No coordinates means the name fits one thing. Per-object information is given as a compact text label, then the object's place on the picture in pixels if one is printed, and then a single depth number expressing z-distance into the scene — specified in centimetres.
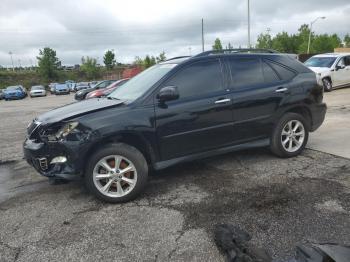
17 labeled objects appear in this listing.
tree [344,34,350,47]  8355
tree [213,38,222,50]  6668
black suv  464
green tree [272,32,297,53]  7031
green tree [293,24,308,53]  6756
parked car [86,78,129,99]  1837
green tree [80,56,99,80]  8319
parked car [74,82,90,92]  4966
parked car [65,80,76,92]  4875
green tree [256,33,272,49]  6900
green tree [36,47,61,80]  7400
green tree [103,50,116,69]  8381
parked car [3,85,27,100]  3906
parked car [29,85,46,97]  4122
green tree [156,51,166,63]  8240
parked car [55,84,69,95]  4450
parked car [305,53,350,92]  1709
